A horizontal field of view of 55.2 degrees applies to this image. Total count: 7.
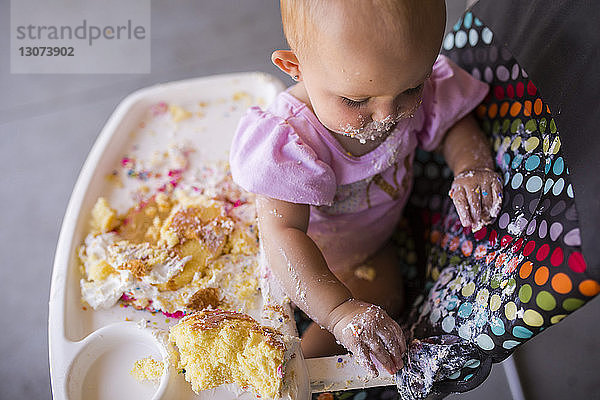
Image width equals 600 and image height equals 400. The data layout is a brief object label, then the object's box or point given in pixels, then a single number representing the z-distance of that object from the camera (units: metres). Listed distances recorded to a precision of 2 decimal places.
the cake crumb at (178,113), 0.86
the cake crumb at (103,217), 0.72
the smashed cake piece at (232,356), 0.52
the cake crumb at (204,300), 0.64
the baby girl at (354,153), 0.50
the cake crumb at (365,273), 0.78
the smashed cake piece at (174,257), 0.65
